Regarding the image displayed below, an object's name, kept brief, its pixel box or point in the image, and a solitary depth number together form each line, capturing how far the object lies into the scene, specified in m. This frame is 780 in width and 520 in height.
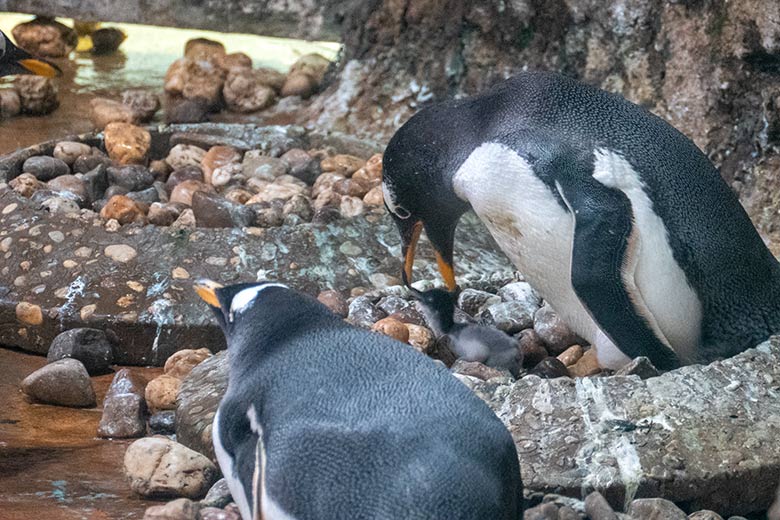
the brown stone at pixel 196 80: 6.77
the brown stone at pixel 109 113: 6.25
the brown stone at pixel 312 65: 6.95
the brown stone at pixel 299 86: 6.78
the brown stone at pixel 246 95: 6.75
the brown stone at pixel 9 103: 6.46
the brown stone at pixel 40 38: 8.02
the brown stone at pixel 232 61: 7.07
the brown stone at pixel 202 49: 7.19
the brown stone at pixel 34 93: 6.52
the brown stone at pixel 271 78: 6.88
